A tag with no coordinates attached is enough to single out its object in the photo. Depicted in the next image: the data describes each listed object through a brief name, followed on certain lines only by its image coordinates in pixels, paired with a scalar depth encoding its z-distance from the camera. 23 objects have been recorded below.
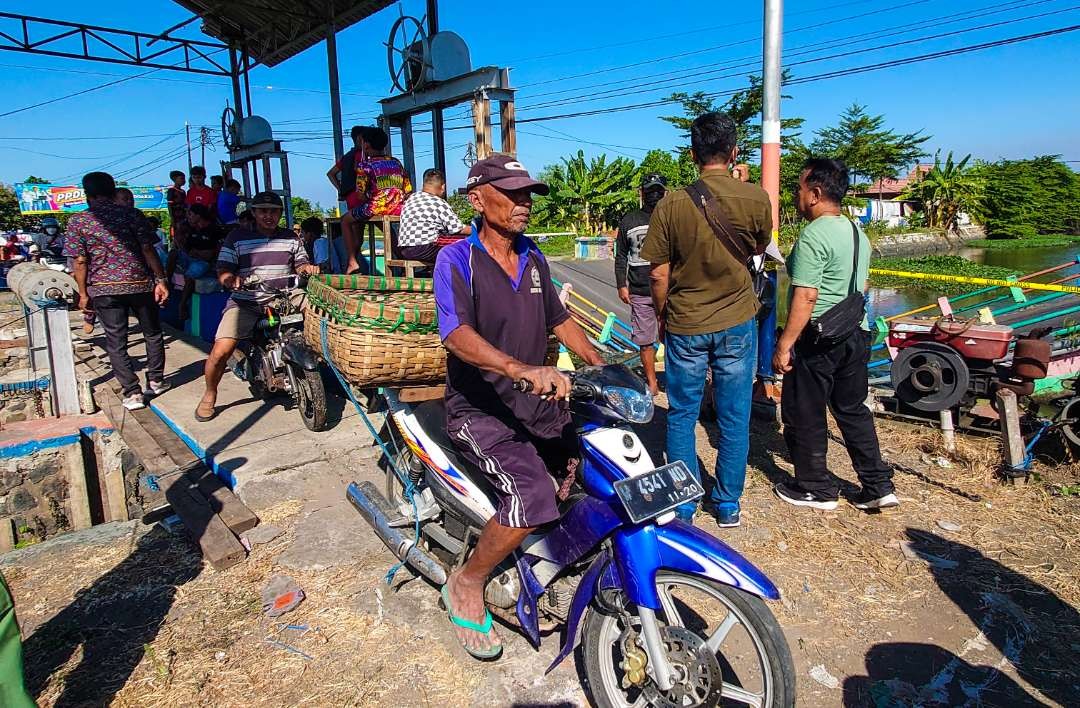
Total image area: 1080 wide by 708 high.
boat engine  4.73
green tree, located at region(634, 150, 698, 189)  31.73
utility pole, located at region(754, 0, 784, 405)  5.29
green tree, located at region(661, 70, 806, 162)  31.36
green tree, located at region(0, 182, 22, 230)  36.09
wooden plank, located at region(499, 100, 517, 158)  6.09
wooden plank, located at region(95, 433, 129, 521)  6.03
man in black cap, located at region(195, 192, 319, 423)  5.36
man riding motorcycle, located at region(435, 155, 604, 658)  2.32
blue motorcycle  1.99
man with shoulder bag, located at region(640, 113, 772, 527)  3.21
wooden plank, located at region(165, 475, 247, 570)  3.42
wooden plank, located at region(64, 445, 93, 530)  5.95
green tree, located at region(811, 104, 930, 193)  40.97
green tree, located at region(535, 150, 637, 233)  30.45
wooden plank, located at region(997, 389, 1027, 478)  3.97
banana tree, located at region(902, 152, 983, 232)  40.16
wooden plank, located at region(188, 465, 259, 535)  3.77
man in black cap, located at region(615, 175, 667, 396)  5.32
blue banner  37.56
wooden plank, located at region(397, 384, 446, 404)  3.21
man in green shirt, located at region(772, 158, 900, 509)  3.47
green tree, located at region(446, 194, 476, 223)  43.88
